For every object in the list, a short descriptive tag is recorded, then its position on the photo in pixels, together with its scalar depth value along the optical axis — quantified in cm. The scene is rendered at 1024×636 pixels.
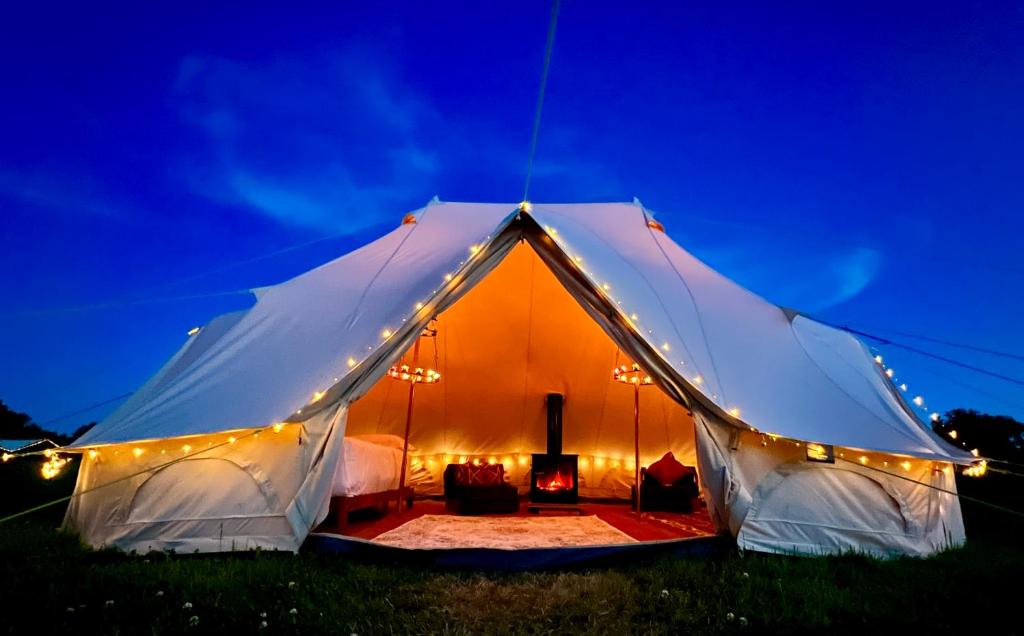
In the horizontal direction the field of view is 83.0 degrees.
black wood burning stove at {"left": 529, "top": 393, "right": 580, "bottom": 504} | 719
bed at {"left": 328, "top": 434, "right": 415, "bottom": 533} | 472
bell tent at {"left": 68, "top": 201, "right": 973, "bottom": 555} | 385
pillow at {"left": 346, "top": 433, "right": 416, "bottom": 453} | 637
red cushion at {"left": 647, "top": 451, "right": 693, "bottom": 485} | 687
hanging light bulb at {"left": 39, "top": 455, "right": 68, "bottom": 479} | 417
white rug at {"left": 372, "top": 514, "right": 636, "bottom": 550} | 405
